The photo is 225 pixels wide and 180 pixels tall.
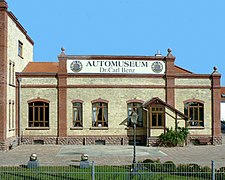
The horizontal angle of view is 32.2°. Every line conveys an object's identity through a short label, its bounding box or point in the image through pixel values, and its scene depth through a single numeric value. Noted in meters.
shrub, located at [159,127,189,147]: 28.84
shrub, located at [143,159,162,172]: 14.76
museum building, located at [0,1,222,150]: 29.97
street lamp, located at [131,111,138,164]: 19.00
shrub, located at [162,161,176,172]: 14.78
